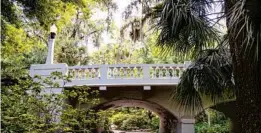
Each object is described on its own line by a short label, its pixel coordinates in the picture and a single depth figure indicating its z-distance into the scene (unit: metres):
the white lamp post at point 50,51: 10.21
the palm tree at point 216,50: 4.06
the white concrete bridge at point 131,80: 10.08
